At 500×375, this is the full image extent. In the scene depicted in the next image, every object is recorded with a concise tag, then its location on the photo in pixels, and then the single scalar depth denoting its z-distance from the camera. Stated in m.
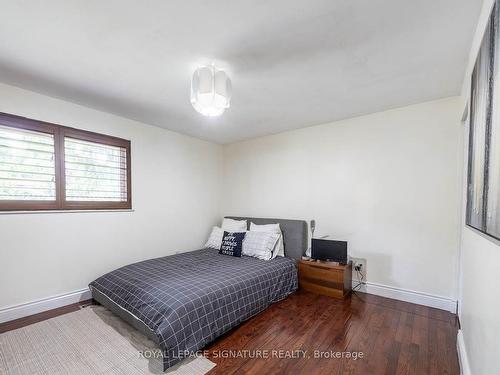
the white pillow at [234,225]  3.90
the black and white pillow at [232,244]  3.34
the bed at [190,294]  1.83
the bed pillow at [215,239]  3.81
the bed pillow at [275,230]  3.46
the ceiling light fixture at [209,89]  1.80
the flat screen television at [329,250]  3.01
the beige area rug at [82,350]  1.71
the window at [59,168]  2.36
